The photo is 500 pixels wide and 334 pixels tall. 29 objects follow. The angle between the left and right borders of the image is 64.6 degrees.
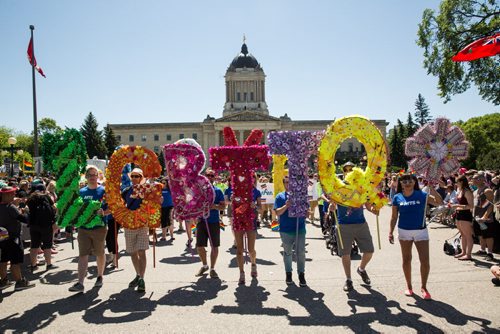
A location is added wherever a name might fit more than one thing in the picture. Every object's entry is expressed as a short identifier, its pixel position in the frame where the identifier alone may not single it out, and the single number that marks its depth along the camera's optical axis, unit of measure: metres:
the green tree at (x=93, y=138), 72.88
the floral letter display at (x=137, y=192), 7.71
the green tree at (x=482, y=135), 67.81
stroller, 10.74
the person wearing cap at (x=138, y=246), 7.63
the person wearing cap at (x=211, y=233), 8.58
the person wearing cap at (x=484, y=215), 9.88
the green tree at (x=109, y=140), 77.81
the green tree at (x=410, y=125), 75.07
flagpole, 21.28
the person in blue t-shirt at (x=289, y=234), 7.71
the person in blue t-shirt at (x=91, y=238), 7.65
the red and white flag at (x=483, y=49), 9.30
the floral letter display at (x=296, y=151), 7.75
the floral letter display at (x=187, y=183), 8.39
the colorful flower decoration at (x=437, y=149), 7.51
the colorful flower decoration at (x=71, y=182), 7.75
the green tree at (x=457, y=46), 23.25
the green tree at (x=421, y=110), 83.94
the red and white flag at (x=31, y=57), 21.88
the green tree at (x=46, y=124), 104.31
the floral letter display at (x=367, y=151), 7.41
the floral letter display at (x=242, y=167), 8.13
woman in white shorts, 6.77
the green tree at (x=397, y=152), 72.44
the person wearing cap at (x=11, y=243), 8.03
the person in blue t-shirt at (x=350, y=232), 7.36
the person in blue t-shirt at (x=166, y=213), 13.59
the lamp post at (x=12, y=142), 21.56
